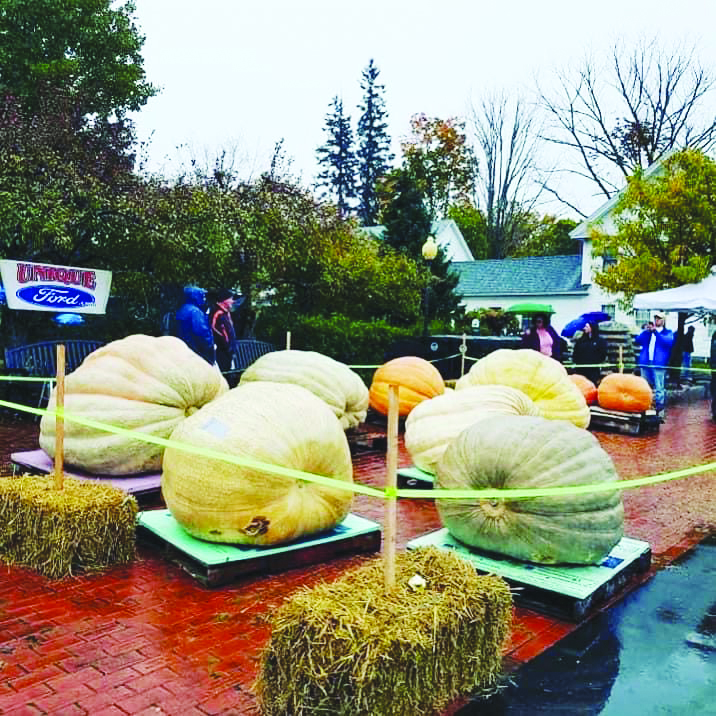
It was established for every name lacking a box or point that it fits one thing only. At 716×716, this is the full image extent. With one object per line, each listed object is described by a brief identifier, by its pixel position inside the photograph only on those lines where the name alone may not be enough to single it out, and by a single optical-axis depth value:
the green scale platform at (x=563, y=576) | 3.74
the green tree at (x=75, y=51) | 17.81
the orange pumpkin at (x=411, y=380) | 8.96
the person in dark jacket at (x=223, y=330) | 9.25
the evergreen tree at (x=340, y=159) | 54.25
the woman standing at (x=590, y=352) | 13.08
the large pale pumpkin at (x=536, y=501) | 3.96
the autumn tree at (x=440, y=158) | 44.84
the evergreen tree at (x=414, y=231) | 25.44
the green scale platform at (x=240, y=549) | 4.03
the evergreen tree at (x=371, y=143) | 53.62
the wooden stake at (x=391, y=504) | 2.65
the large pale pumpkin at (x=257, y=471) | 4.05
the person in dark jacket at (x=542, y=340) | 10.91
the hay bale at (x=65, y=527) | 4.09
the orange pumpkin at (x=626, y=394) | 10.51
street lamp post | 16.55
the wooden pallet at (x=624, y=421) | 10.27
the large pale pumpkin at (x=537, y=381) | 8.17
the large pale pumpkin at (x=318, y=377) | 7.41
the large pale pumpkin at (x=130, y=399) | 5.50
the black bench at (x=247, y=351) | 11.71
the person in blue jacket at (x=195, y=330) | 8.53
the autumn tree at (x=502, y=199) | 41.47
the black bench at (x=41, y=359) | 9.52
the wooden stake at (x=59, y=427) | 4.32
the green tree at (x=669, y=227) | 18.47
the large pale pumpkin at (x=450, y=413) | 6.15
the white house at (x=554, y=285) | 30.52
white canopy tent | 14.64
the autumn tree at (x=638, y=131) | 32.56
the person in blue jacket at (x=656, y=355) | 12.73
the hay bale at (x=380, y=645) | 2.39
